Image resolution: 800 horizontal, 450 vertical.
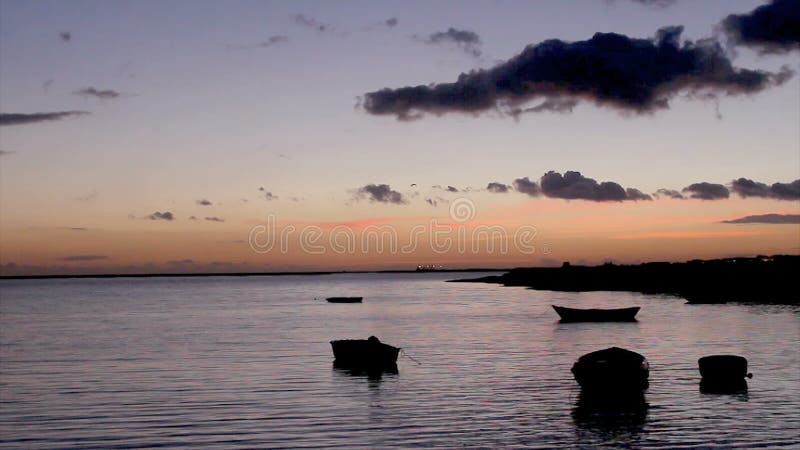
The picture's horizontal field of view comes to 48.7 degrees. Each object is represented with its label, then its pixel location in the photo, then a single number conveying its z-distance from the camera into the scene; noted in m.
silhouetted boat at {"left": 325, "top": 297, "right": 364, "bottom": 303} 186.10
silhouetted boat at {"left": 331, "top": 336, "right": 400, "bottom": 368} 55.41
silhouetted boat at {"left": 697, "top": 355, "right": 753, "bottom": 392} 45.78
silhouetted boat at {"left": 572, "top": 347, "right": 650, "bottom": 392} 42.78
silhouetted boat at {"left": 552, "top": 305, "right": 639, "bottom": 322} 106.19
